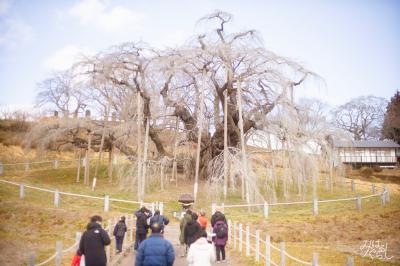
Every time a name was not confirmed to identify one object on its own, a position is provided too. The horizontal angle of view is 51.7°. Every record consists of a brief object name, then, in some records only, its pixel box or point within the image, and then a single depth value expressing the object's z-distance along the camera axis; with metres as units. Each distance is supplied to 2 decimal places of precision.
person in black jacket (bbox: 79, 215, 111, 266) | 7.24
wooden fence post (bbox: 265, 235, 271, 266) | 9.80
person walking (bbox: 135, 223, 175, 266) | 6.46
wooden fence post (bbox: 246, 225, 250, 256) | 12.02
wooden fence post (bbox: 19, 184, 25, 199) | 23.48
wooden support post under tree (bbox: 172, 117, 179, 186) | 28.46
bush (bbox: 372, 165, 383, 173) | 51.11
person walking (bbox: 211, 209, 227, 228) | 11.91
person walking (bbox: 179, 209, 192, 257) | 11.98
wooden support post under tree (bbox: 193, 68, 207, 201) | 23.05
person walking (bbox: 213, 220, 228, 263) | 11.56
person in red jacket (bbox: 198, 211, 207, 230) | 12.16
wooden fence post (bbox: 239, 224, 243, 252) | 13.16
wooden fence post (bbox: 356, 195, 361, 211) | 23.87
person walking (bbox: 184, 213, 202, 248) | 10.56
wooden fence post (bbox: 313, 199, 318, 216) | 22.74
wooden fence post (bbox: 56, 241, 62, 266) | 8.21
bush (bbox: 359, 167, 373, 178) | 48.91
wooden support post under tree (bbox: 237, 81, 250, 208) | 21.06
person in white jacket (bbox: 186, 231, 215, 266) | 7.04
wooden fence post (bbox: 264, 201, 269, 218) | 21.20
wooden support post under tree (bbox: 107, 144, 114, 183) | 32.09
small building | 60.62
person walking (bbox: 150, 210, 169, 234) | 11.04
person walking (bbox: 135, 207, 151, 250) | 12.29
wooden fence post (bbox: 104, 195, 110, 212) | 21.63
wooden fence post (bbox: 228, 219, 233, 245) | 15.46
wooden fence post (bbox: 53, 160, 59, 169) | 41.42
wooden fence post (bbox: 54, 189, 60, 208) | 22.11
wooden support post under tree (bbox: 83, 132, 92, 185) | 30.70
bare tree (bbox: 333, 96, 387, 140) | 70.94
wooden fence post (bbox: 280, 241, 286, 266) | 9.07
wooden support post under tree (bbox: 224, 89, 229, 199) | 21.98
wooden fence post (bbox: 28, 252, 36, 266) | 7.21
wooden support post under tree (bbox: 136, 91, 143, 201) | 24.17
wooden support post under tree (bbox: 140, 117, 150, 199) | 24.28
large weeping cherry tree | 23.25
